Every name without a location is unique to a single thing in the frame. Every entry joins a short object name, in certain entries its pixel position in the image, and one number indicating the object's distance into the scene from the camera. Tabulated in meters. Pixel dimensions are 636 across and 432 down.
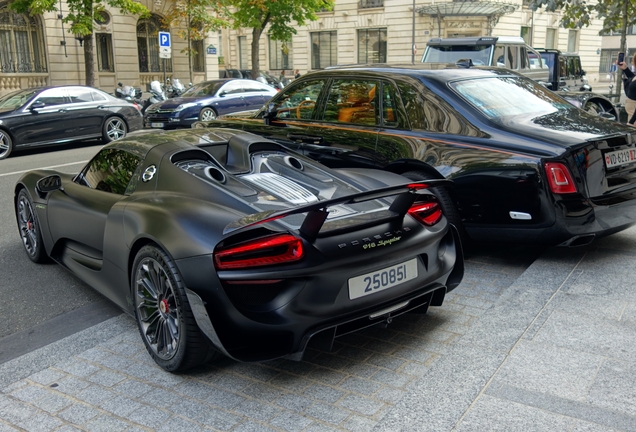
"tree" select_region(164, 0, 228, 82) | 29.94
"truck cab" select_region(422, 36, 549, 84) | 16.17
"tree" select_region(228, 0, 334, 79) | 29.42
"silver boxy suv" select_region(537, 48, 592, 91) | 18.05
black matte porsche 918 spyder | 3.28
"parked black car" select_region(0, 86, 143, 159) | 14.21
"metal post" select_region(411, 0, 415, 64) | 40.71
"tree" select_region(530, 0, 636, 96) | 17.94
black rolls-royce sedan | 4.98
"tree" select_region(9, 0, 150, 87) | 21.76
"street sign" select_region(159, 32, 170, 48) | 23.50
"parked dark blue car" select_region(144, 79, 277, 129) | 17.23
